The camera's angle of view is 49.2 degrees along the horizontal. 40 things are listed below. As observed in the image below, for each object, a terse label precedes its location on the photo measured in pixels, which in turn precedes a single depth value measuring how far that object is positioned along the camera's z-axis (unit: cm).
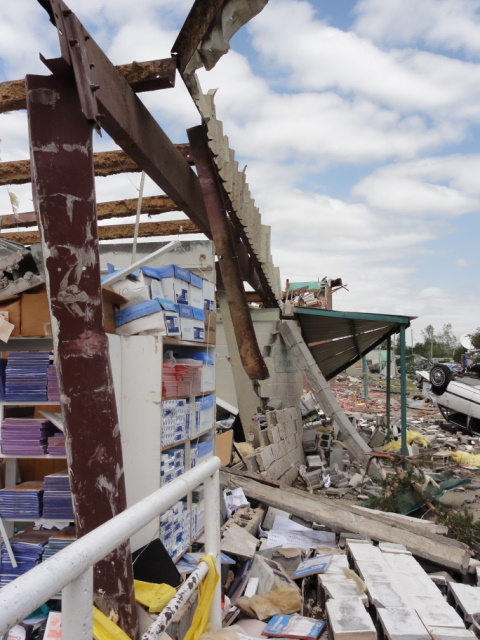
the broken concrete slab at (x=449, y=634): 336
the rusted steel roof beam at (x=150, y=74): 404
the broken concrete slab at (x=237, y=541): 462
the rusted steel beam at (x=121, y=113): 288
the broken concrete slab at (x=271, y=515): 595
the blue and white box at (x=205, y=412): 507
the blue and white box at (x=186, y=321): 456
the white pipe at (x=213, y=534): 258
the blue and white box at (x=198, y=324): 489
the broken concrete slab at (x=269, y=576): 416
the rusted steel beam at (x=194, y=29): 372
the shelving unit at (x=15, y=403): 378
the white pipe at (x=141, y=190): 476
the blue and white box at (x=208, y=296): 531
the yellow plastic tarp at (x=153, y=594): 327
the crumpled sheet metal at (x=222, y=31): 360
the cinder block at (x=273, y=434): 891
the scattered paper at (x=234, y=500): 593
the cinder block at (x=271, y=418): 939
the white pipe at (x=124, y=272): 400
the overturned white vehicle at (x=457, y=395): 1387
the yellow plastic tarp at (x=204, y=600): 240
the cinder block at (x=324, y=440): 1168
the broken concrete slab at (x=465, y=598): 386
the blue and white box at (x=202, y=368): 483
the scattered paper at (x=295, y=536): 535
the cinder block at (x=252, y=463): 771
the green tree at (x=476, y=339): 4919
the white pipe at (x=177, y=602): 194
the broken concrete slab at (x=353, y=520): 506
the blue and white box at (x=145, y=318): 412
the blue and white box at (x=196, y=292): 491
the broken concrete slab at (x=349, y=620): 331
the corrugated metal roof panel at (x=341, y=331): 1130
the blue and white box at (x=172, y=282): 450
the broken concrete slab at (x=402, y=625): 334
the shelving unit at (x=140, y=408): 398
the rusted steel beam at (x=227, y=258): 656
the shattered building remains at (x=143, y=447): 290
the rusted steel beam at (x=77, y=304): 297
